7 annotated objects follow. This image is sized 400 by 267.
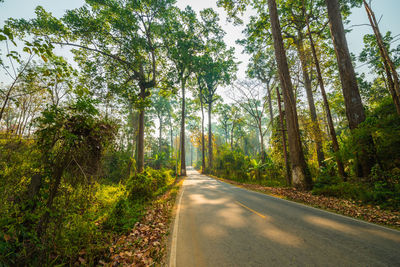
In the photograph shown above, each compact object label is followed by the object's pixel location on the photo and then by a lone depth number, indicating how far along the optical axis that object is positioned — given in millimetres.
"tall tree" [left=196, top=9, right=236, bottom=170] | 19734
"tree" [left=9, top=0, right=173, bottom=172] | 10133
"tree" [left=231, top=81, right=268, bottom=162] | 22141
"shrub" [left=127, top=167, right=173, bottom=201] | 8484
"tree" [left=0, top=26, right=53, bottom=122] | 2137
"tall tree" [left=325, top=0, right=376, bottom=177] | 7688
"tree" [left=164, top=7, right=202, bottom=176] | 13859
